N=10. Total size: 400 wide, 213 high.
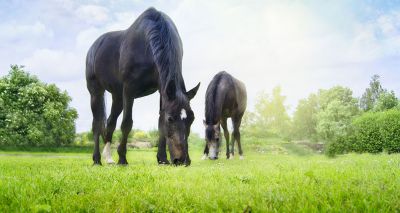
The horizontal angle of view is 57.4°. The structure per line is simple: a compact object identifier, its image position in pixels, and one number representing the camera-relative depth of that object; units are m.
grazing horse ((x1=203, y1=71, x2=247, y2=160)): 12.97
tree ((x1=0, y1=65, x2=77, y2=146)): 33.41
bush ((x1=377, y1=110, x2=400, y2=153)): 20.78
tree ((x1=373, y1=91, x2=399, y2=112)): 44.86
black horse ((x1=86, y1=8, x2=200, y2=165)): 6.45
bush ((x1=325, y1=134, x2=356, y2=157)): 21.52
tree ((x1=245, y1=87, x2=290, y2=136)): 55.54
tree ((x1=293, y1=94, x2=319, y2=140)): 66.31
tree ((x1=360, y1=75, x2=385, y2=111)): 59.19
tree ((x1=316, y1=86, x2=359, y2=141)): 51.74
